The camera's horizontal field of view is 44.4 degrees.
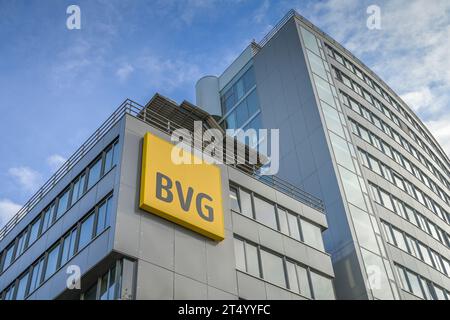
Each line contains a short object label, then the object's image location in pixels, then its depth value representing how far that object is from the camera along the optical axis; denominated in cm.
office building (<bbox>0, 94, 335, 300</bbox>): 2112
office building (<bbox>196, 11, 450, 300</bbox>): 3478
